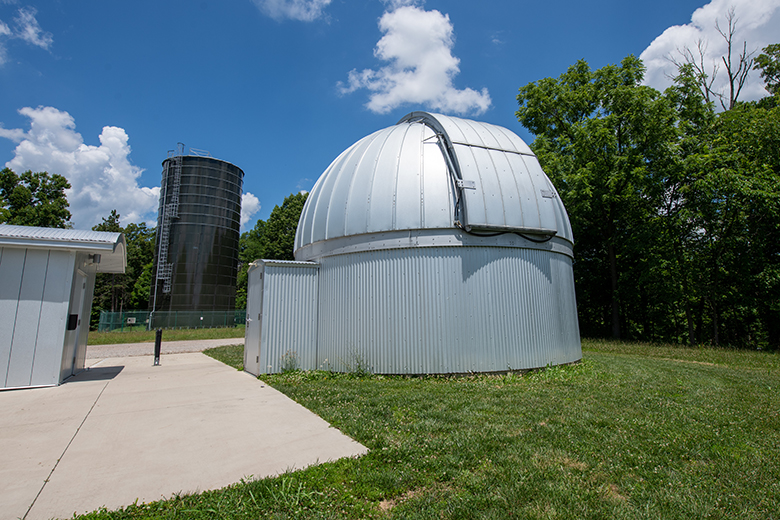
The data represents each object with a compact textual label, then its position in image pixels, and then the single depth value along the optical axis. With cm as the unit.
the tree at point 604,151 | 1917
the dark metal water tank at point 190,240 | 2922
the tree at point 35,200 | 3353
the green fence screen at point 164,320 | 2844
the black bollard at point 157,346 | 1113
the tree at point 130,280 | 4569
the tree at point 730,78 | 2289
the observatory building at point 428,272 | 795
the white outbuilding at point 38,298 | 705
